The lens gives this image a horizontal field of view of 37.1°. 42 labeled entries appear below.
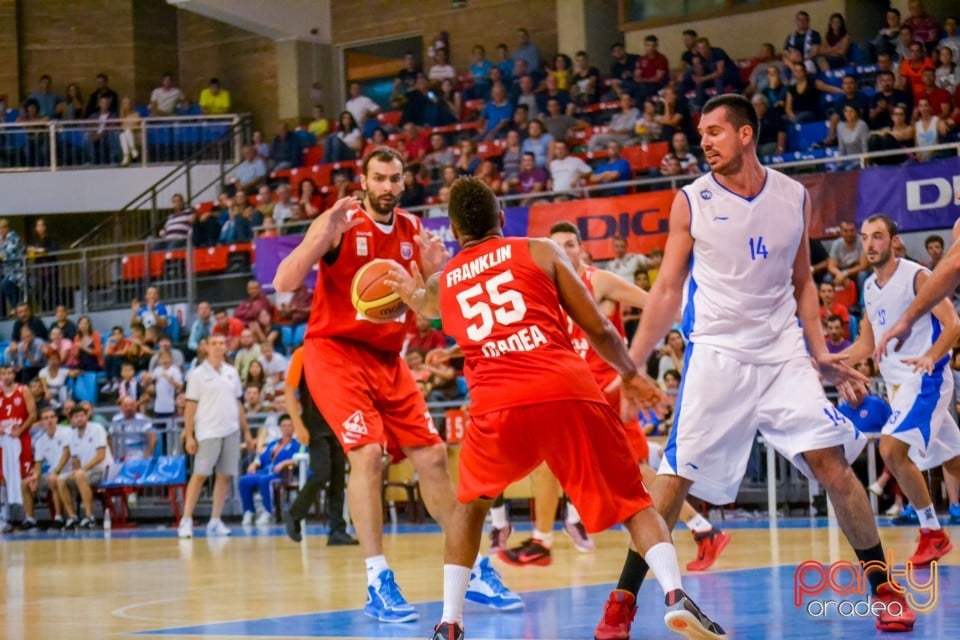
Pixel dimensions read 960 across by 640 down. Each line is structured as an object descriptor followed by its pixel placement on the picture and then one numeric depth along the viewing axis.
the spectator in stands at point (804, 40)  20.62
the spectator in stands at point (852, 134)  18.02
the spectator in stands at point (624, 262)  17.67
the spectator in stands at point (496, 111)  23.41
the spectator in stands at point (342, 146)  25.27
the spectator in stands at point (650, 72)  21.89
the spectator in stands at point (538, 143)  21.47
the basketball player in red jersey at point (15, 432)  19.55
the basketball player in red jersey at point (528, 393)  5.43
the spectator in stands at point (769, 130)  19.08
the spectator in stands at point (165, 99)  29.83
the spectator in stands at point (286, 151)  26.53
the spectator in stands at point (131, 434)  19.25
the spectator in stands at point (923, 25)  19.50
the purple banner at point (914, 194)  16.05
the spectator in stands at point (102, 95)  29.12
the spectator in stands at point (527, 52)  24.58
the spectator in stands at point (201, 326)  21.73
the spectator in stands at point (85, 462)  18.97
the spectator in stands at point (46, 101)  29.50
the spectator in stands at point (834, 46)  20.22
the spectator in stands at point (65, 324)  23.50
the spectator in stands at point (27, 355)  23.19
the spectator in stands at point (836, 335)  14.89
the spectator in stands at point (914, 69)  18.41
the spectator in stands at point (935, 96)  17.55
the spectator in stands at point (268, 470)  17.33
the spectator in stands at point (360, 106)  26.72
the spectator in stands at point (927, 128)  17.19
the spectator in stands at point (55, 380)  21.89
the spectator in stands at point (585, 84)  22.91
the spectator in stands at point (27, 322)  23.67
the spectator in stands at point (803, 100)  19.41
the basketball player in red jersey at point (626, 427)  8.77
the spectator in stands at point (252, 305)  21.52
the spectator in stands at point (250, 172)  26.19
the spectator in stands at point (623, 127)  21.25
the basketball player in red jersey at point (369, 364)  7.30
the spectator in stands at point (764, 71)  20.19
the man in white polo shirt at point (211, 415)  16.23
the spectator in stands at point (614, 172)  19.97
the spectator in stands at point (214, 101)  29.86
